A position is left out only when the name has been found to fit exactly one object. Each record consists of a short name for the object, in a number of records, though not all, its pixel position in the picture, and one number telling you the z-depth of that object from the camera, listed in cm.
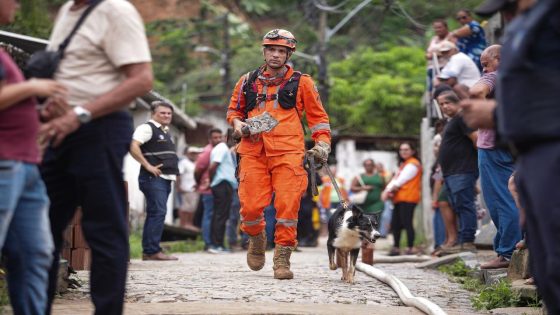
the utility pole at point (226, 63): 4172
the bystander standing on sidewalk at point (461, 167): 1323
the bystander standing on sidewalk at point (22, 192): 517
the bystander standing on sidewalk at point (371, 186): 2284
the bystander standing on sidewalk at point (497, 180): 1017
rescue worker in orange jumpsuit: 1052
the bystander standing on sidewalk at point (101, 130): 571
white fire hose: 785
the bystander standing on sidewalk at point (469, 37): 1758
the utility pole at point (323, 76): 3155
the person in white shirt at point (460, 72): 1558
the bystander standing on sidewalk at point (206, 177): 1870
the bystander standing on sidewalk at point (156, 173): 1412
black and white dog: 1155
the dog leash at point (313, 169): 1091
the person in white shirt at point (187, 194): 2553
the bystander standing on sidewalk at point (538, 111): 449
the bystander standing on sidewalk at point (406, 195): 1733
